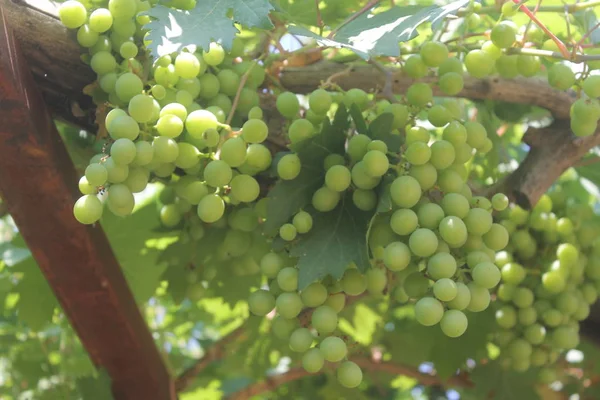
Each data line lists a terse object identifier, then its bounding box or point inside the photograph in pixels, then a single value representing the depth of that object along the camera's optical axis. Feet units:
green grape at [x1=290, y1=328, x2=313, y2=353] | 2.58
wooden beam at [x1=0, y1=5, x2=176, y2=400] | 2.88
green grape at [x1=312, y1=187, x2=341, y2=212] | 2.82
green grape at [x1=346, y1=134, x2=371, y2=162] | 2.79
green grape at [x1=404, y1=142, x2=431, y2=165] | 2.65
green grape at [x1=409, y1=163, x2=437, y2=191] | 2.68
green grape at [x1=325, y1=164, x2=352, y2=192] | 2.74
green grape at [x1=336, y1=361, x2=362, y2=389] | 2.51
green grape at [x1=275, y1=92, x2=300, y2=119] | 3.14
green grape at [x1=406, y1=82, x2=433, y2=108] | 3.08
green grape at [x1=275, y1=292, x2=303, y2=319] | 2.62
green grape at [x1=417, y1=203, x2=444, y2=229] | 2.58
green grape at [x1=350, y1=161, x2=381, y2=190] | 2.72
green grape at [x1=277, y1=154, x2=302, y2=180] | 2.85
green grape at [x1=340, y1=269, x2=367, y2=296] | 2.76
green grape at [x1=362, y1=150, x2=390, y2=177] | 2.59
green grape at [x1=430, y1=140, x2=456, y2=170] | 2.72
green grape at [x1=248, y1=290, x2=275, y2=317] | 2.75
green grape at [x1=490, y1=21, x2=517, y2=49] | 3.00
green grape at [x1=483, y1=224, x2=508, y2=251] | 2.74
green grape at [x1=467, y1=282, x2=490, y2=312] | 2.52
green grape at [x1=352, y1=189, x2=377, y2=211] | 2.76
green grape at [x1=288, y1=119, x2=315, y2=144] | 2.93
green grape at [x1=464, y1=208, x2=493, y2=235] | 2.65
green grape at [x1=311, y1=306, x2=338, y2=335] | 2.56
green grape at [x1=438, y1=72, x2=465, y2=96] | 3.12
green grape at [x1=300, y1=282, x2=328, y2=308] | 2.65
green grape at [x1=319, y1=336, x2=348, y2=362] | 2.45
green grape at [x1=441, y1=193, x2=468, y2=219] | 2.62
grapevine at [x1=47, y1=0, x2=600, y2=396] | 2.53
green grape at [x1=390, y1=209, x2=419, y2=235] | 2.54
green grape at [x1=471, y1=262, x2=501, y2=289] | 2.47
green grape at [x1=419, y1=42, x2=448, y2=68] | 3.07
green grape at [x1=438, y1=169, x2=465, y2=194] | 2.76
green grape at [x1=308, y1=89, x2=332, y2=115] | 3.00
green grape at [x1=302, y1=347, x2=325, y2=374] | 2.48
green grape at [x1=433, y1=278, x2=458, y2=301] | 2.36
